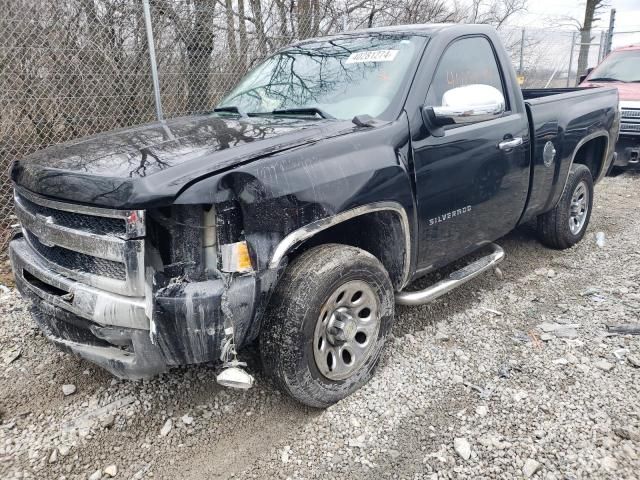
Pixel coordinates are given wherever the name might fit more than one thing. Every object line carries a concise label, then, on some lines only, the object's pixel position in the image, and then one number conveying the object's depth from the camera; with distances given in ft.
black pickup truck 6.98
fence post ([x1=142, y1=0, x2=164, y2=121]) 17.85
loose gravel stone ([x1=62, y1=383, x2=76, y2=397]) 9.36
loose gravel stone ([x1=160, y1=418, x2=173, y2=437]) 8.40
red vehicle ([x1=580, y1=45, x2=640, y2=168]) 25.99
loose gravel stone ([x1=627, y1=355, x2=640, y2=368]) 9.74
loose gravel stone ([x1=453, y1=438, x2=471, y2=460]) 7.71
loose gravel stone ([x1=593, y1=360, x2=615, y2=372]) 9.69
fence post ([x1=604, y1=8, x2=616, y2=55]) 51.81
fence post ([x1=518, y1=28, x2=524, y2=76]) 41.24
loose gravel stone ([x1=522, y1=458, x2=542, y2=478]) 7.29
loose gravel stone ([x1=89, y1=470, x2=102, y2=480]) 7.54
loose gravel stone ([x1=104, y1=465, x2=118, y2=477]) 7.61
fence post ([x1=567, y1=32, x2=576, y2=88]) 49.26
